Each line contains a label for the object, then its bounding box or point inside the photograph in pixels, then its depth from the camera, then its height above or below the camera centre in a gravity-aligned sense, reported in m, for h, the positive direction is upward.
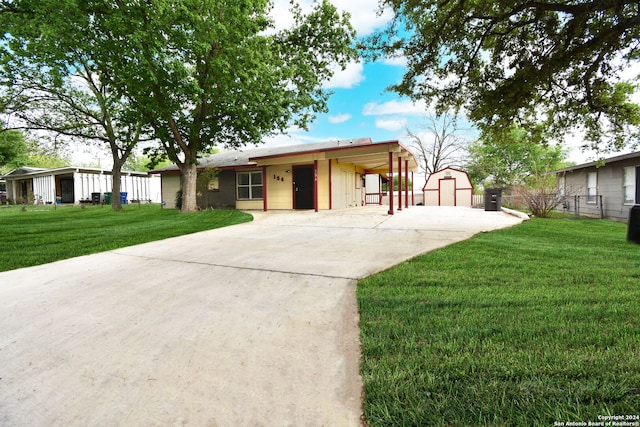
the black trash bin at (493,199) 13.51 +0.03
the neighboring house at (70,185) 22.88 +2.04
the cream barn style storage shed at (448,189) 20.12 +0.85
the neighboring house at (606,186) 11.05 +0.49
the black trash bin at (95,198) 21.91 +0.73
